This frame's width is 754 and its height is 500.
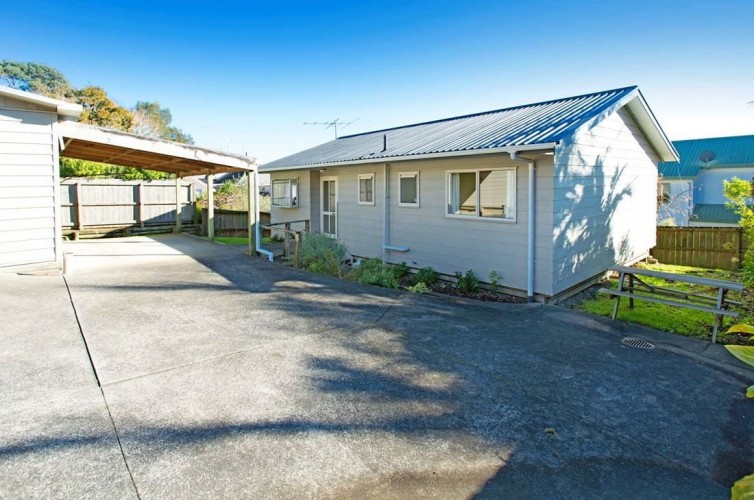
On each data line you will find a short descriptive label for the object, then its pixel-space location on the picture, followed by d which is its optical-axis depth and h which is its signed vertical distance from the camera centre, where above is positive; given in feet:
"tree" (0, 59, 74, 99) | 145.89 +51.54
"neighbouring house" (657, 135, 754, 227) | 81.41 +9.04
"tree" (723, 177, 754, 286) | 24.52 +1.05
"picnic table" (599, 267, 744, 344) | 19.49 -3.54
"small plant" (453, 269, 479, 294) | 29.07 -3.89
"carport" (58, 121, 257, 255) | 31.22 +6.16
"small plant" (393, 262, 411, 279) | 34.22 -3.57
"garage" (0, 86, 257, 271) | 27.14 +3.36
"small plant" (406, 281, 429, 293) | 28.63 -4.17
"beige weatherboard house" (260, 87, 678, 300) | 26.40 +2.33
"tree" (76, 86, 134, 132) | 108.06 +28.18
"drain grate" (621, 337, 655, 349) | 19.26 -5.23
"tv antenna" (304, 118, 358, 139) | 75.41 +16.98
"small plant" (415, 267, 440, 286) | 31.42 -3.75
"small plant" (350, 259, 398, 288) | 30.60 -3.53
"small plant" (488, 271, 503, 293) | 28.63 -3.67
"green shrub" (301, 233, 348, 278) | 34.06 -2.47
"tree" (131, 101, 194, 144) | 131.72 +34.26
